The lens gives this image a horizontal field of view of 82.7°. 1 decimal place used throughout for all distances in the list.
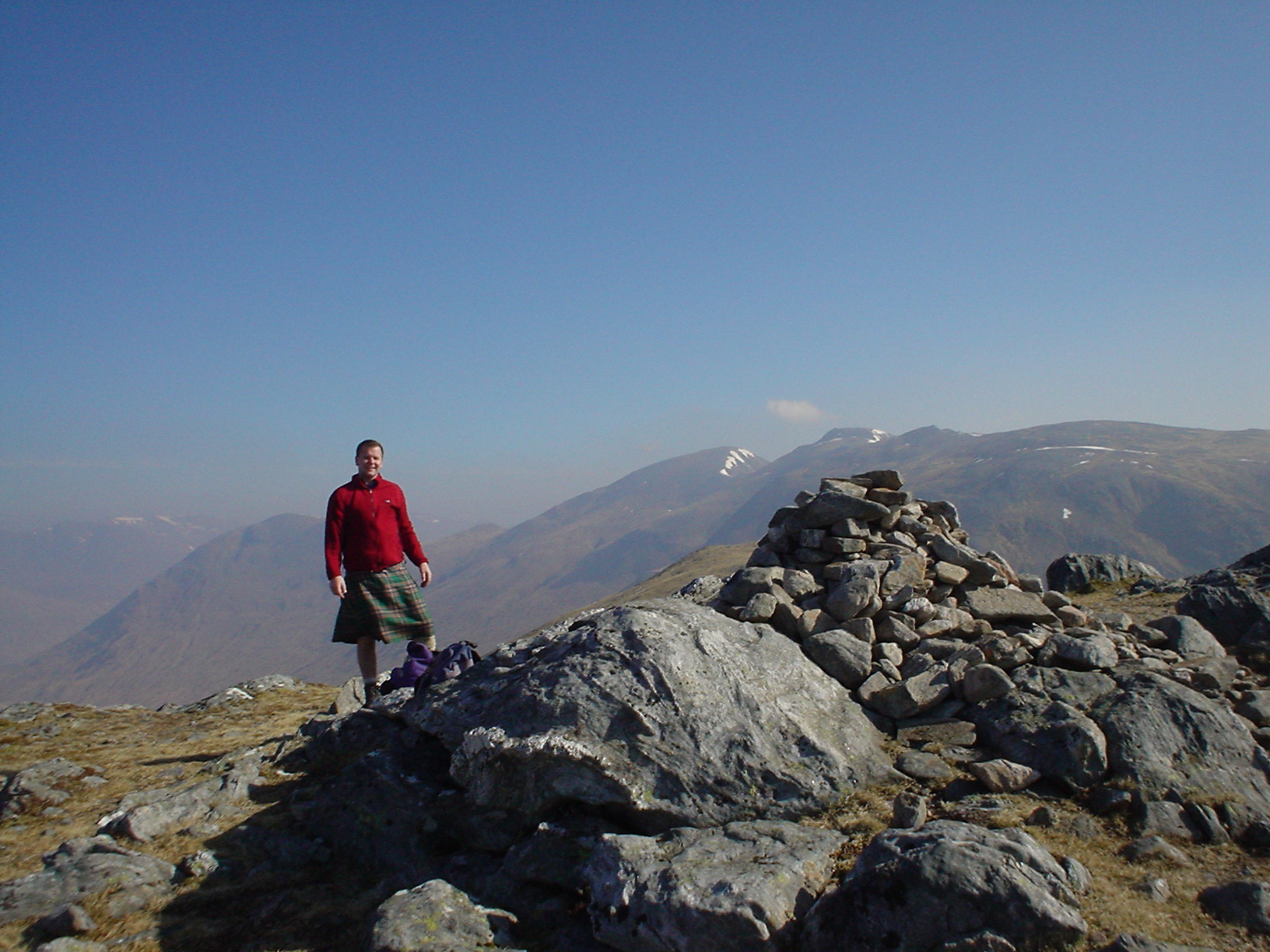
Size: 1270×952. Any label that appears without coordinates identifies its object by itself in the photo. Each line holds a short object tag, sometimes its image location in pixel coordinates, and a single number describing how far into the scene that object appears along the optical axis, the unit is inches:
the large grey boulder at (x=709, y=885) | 203.5
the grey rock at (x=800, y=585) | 423.2
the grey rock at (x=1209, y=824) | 239.6
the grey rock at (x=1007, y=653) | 354.6
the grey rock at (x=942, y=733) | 318.0
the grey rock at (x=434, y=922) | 216.4
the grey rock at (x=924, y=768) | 292.4
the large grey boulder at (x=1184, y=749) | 262.5
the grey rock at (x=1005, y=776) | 274.7
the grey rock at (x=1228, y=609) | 439.2
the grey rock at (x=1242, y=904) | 193.2
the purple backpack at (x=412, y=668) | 427.2
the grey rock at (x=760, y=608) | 386.0
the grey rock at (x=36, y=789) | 349.7
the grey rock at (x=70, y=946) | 226.8
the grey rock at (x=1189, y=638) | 407.5
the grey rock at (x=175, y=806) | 313.0
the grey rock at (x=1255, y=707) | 310.7
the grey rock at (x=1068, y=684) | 320.2
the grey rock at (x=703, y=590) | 501.5
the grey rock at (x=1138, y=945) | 178.7
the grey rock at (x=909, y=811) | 244.5
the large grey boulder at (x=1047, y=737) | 275.3
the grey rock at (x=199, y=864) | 281.1
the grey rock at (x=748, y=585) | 415.5
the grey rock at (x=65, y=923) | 237.3
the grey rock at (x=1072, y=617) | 421.1
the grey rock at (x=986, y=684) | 331.0
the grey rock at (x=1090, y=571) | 776.9
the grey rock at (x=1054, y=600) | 442.5
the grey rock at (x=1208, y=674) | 336.2
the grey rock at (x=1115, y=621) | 439.5
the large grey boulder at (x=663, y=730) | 271.6
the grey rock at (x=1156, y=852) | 227.9
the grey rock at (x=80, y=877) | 251.8
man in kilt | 436.5
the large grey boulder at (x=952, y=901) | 185.0
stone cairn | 350.0
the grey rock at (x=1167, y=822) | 242.5
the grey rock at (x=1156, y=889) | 208.5
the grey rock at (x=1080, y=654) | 348.8
